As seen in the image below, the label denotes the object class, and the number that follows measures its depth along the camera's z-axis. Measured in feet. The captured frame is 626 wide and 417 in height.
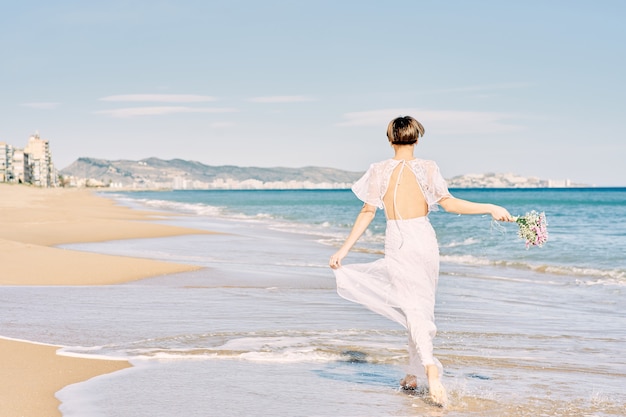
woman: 18.74
